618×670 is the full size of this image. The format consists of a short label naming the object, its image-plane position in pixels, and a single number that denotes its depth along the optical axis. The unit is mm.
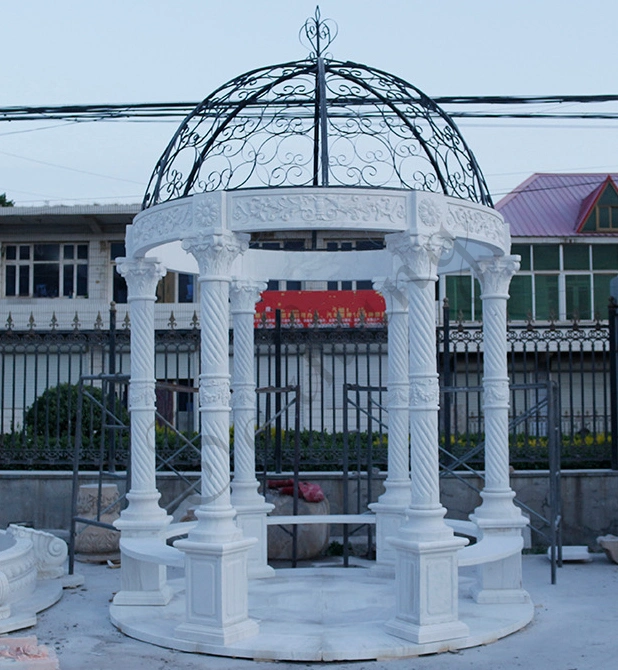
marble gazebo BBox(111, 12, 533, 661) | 6328
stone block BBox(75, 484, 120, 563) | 10219
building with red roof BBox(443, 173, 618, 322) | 24516
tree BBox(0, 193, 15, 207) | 35750
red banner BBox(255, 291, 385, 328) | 22453
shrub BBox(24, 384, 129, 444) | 12445
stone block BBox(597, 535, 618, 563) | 9680
